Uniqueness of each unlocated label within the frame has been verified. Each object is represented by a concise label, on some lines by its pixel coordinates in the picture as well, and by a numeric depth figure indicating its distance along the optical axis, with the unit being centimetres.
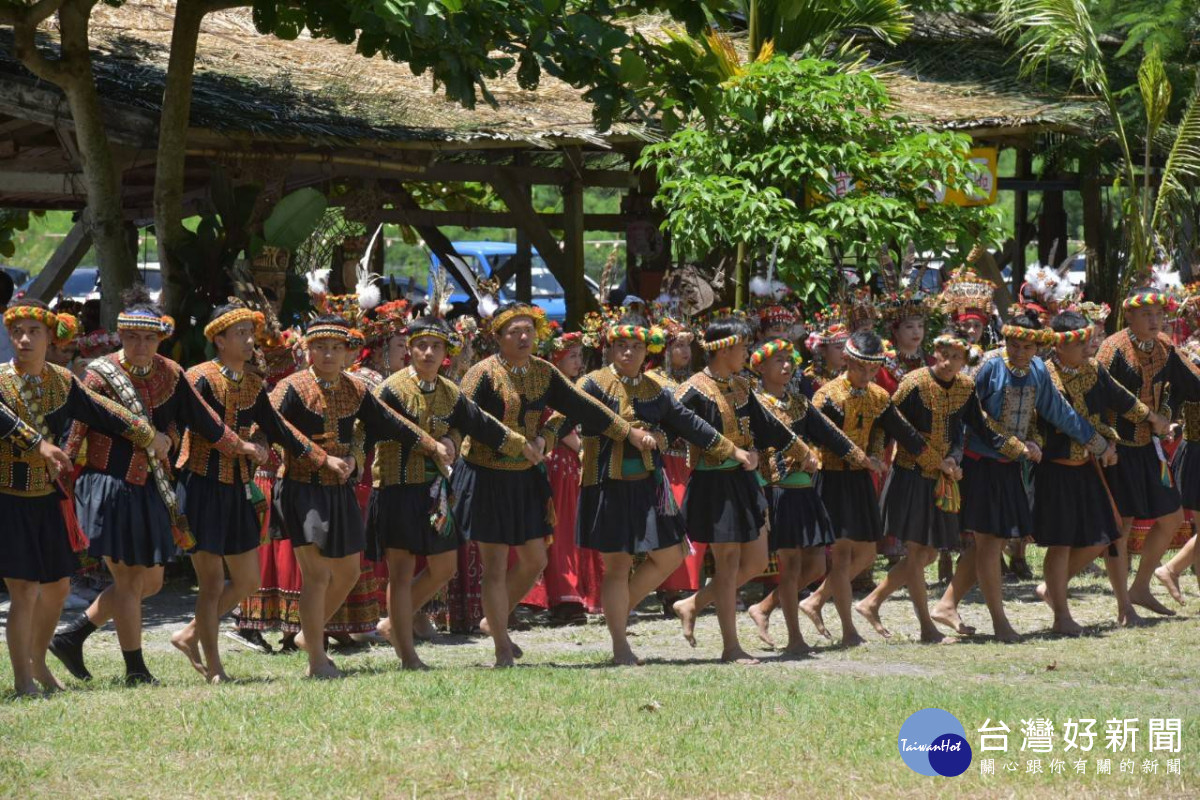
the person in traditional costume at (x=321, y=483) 1633
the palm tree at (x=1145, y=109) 2981
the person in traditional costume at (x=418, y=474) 1728
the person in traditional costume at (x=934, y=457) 1934
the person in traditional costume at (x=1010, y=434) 1961
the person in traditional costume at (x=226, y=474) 1608
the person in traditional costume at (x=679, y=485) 2217
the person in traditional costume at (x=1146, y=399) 2109
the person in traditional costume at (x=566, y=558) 2180
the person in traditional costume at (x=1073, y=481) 2005
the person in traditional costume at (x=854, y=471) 1934
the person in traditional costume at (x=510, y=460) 1756
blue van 6069
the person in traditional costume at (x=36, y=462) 1488
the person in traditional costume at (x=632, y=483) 1773
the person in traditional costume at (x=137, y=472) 1547
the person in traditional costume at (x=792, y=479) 1892
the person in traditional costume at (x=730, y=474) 1819
